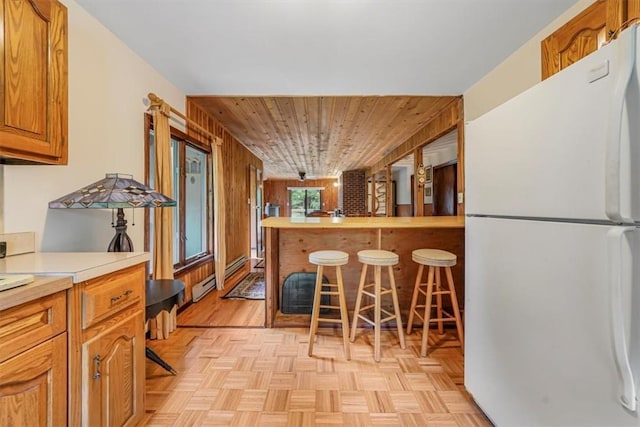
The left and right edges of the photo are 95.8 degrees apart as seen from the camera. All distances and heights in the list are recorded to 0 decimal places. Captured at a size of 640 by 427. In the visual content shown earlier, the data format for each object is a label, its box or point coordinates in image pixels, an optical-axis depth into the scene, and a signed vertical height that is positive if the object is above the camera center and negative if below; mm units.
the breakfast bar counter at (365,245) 2859 -318
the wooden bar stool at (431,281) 2219 -555
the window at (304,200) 11328 +524
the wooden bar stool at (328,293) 2193 -610
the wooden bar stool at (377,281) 2164 -523
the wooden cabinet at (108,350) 1066 -566
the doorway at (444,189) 5598 +475
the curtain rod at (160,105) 2424 +954
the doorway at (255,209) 6227 +107
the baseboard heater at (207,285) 3388 -906
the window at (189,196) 3054 +218
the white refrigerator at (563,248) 792 -127
